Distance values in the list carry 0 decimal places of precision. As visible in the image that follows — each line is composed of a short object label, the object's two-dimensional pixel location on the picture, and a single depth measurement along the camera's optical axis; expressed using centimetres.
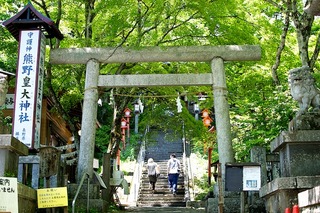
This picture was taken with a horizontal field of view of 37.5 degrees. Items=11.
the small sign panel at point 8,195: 651
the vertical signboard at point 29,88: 1121
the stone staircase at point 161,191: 1877
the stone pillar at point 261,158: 1020
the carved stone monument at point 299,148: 767
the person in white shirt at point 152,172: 1919
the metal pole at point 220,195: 901
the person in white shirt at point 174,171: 1888
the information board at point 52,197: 880
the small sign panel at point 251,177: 891
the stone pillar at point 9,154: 808
